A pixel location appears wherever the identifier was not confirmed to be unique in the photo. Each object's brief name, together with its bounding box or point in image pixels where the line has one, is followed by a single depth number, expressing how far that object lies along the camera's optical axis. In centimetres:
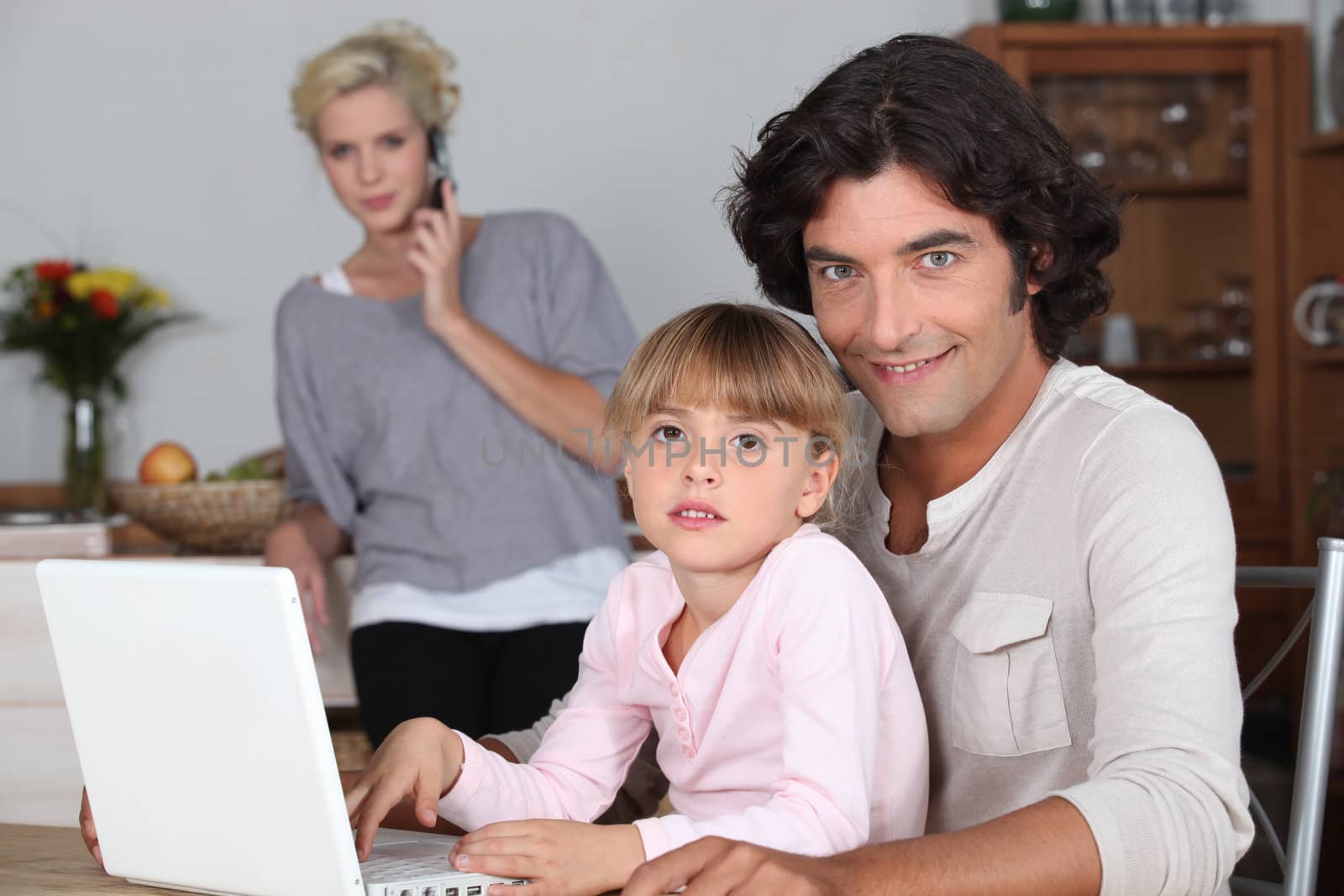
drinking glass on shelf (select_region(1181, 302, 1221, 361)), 355
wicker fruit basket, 247
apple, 252
